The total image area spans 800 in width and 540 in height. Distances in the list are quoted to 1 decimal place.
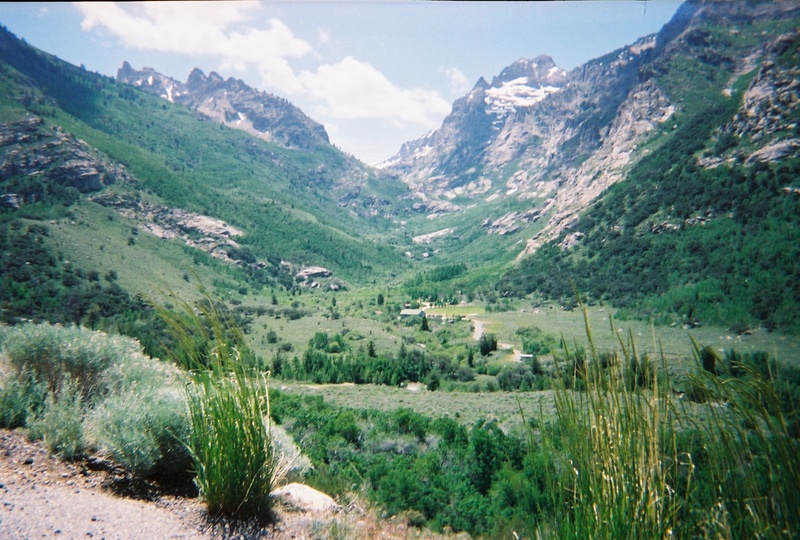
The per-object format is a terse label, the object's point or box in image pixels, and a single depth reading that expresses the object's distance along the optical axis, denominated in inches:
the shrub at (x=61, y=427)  160.7
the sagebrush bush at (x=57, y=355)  206.5
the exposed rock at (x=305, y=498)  161.5
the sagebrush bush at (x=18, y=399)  179.2
